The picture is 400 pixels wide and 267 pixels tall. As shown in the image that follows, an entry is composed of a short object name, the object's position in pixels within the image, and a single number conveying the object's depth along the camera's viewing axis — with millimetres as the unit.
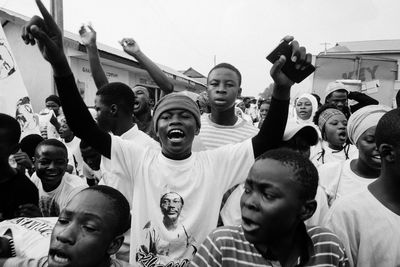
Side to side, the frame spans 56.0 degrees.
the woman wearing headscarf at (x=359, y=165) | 2305
